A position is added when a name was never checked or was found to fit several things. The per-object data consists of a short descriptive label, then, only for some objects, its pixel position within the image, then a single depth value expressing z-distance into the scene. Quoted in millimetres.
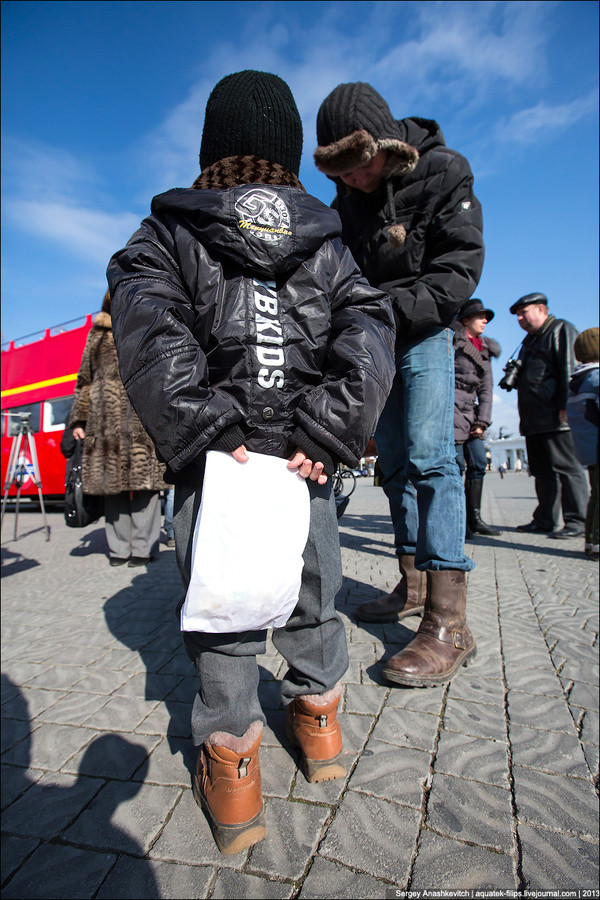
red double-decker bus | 10373
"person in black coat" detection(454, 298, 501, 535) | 5500
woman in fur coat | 4391
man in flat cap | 5605
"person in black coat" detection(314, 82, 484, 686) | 2176
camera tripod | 6639
